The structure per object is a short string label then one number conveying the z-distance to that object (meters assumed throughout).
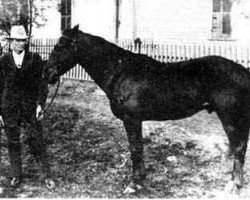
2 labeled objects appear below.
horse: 5.71
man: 5.89
